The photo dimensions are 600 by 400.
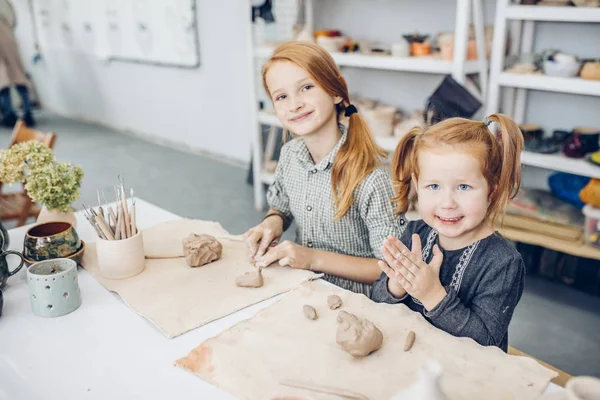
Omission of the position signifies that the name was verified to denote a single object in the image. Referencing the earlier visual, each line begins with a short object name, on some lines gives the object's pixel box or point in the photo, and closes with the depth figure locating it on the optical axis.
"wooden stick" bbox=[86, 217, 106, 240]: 1.20
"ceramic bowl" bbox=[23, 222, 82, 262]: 1.22
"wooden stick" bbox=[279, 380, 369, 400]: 0.81
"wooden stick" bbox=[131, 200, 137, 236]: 1.19
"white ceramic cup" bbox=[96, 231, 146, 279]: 1.19
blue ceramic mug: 1.07
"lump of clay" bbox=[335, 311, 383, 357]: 0.88
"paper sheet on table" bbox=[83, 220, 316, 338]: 1.06
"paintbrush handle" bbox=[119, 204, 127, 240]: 1.20
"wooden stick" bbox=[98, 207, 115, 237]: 1.20
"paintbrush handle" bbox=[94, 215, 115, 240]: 1.19
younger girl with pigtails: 1.00
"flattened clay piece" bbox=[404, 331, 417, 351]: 0.92
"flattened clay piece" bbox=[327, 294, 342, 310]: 1.05
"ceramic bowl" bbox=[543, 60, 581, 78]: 2.15
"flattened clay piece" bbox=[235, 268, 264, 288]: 1.15
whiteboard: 4.25
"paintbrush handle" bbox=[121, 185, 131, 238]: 1.18
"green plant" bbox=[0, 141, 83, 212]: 1.27
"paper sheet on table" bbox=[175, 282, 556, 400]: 0.83
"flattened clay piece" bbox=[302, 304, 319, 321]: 1.02
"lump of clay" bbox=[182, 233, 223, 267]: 1.24
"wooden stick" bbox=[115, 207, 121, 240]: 1.21
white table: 0.87
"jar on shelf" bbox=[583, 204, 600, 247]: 2.17
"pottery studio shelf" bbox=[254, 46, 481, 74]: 2.36
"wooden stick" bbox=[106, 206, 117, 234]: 1.20
